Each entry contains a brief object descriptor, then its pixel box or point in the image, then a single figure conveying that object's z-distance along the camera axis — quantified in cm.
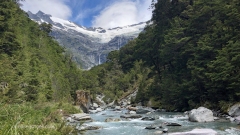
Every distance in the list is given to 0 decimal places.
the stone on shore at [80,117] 1392
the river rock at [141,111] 1797
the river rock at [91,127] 1063
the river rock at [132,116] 1498
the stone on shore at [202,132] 682
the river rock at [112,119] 1371
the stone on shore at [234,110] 1221
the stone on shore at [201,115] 1185
